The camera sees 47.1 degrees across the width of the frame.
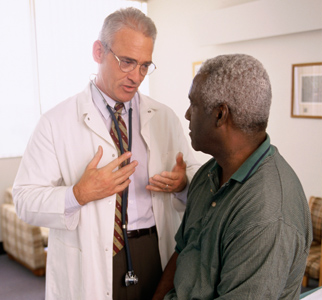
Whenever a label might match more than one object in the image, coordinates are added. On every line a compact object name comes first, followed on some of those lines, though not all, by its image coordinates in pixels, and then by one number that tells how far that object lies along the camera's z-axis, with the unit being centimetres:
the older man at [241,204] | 99
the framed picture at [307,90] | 345
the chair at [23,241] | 371
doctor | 144
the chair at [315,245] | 307
